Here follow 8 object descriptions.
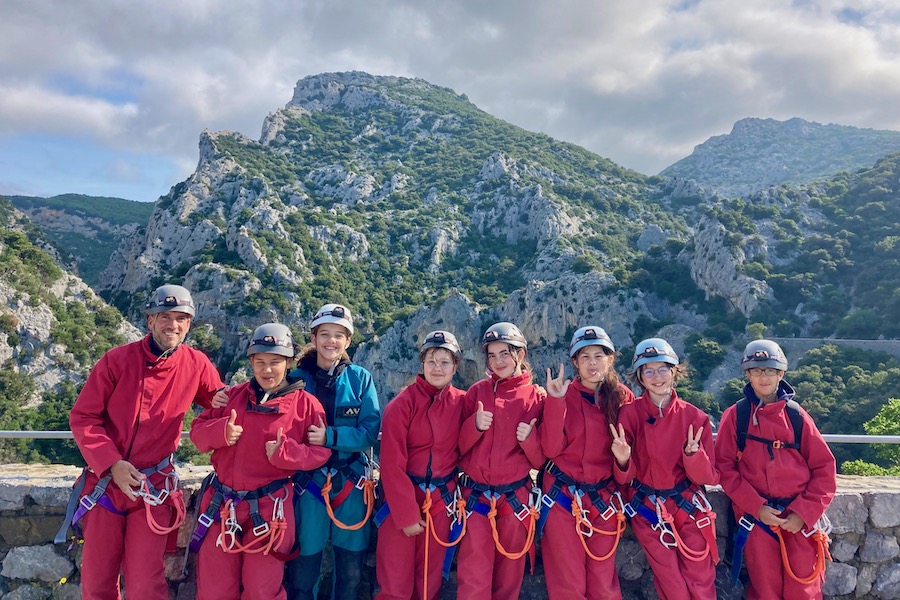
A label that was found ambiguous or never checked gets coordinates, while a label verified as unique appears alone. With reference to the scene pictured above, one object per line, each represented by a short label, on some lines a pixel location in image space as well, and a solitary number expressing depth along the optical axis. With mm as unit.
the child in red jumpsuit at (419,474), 3357
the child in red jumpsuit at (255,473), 3146
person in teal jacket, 3406
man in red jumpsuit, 3166
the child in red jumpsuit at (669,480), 3365
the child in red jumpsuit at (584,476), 3342
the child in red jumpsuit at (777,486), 3412
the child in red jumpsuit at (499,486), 3340
